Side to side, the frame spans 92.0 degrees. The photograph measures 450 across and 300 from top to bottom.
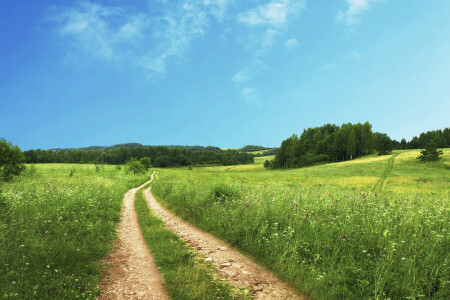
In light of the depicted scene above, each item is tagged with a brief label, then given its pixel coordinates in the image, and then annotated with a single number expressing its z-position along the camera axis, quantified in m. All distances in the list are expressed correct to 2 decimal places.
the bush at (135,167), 59.34
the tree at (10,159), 27.77
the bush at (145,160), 83.30
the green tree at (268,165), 114.06
